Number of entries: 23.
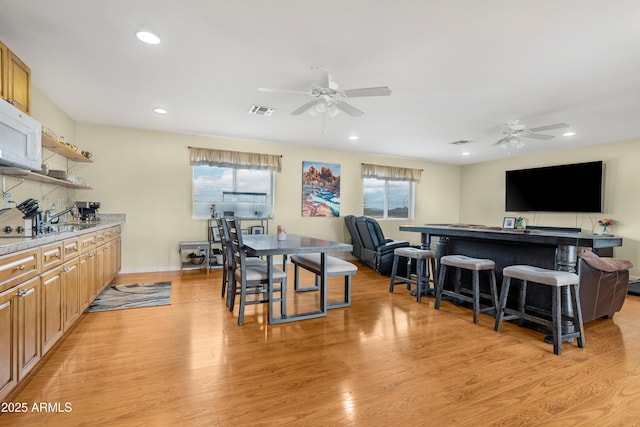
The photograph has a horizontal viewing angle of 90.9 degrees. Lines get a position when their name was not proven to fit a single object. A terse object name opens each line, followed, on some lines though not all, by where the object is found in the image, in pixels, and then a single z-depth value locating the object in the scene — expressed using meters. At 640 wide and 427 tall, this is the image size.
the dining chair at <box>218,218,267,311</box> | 3.29
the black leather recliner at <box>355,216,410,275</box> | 5.39
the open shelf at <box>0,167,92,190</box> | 2.60
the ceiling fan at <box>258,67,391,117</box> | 2.88
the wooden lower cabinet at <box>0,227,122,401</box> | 1.67
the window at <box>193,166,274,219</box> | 5.72
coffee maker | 4.44
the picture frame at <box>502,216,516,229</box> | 5.74
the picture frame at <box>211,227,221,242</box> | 5.61
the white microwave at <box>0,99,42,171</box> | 2.14
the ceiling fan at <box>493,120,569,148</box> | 4.38
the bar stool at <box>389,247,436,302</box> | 3.79
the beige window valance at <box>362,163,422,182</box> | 7.12
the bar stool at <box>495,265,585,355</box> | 2.48
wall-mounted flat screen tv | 5.76
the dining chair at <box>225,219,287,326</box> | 2.98
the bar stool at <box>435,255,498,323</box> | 3.11
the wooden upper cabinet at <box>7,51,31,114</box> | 2.47
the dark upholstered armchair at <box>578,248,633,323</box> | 2.88
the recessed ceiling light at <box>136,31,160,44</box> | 2.40
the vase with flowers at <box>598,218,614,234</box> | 5.55
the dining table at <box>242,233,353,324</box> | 2.88
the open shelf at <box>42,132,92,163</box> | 3.25
